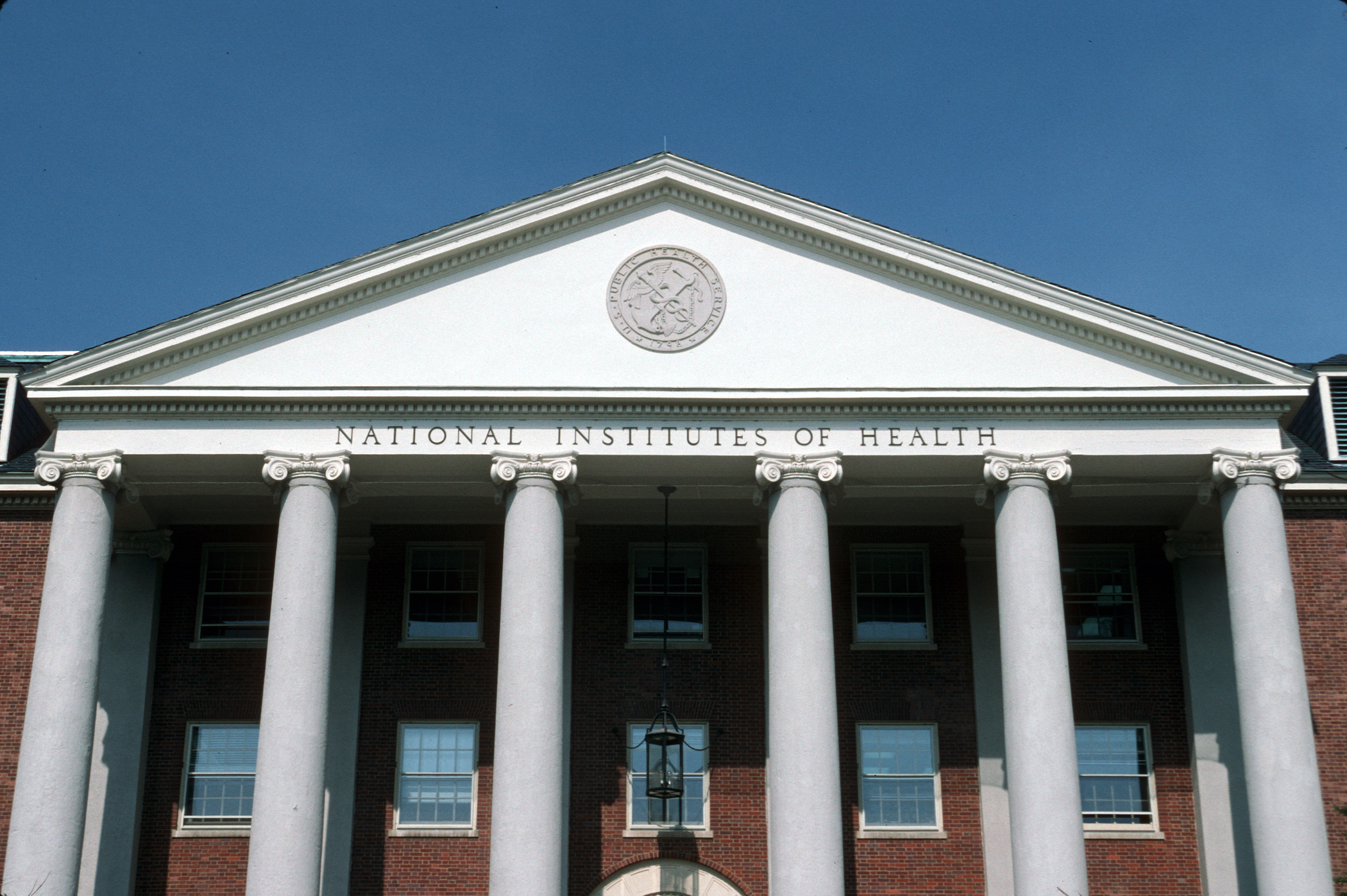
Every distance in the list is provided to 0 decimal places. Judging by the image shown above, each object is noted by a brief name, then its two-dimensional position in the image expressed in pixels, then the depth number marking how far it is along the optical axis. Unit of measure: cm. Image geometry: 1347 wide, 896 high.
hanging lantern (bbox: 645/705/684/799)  2823
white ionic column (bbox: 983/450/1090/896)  2483
